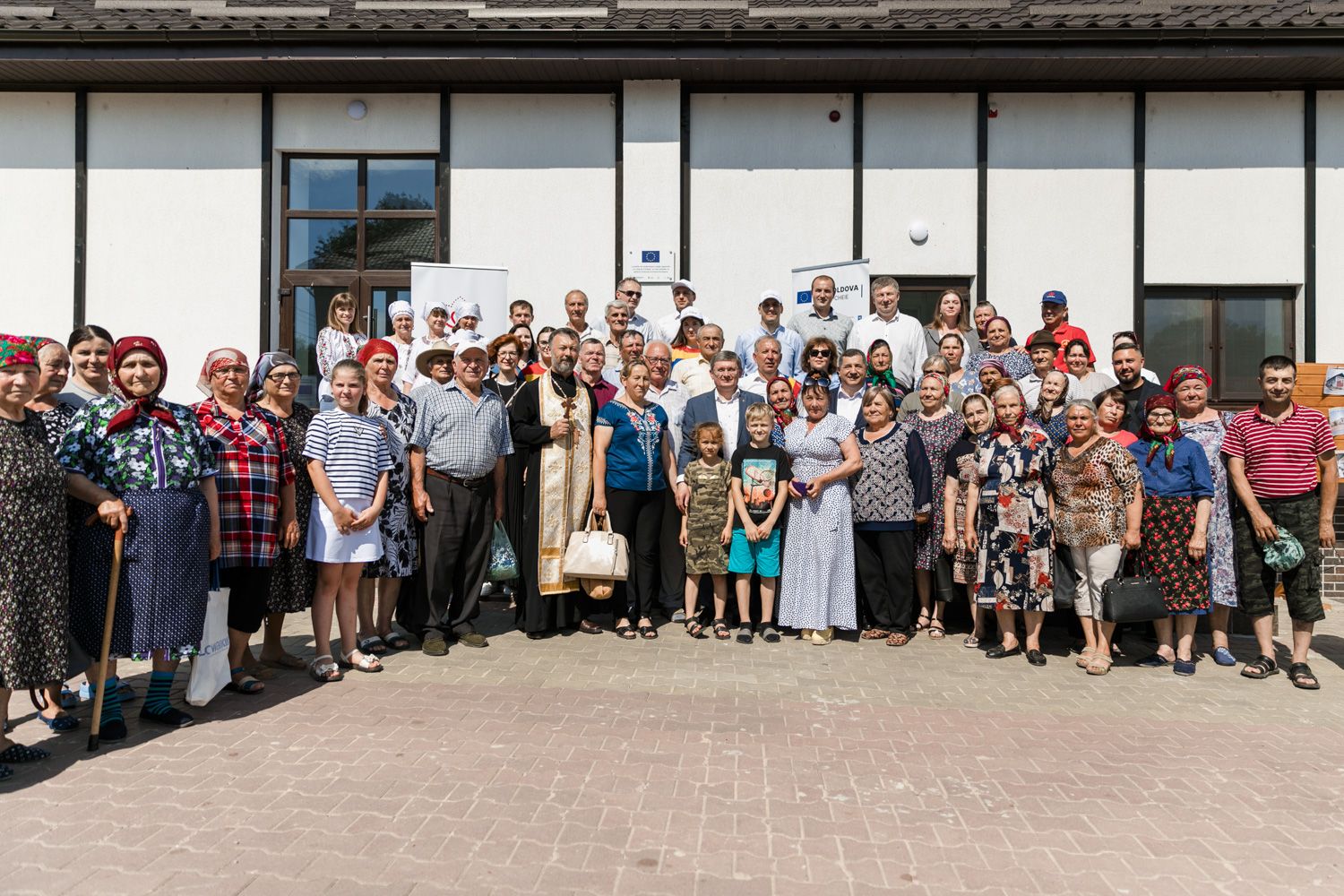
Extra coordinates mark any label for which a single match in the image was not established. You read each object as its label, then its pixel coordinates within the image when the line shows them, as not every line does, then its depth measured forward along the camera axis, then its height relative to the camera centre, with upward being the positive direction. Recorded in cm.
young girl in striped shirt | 531 -28
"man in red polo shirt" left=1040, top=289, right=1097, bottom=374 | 837 +128
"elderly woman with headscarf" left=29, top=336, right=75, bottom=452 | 444 +28
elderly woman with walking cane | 436 -31
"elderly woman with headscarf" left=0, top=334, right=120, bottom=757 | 388 -44
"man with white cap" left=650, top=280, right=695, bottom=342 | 936 +152
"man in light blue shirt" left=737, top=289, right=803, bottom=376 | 861 +109
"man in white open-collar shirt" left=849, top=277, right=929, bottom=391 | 852 +111
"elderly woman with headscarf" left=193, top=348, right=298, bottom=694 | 489 -19
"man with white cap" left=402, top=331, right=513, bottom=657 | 618 -29
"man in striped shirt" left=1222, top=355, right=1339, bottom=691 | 592 -28
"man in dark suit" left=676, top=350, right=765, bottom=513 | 706 +33
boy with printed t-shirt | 671 -43
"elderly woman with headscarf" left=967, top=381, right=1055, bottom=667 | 612 -45
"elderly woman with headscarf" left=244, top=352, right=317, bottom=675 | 532 -6
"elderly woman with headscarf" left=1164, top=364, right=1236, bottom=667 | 624 -18
